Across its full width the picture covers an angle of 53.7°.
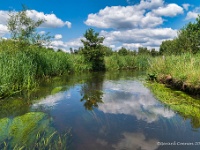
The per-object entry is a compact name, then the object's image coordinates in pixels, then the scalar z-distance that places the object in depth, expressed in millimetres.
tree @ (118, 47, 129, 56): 47700
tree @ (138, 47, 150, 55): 56350
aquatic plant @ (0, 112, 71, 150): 3785
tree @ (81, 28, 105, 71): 24594
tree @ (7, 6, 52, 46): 13195
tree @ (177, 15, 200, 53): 29480
